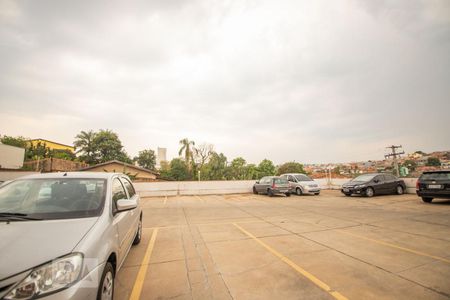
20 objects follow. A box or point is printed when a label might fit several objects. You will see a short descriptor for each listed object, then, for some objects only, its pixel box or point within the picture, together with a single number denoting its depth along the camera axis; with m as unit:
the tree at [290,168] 53.18
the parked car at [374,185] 15.14
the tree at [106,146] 45.50
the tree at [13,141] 42.41
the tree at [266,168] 59.94
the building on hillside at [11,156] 23.59
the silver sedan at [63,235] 1.84
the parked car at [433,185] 10.68
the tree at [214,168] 42.34
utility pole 26.07
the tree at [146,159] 66.69
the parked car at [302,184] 17.31
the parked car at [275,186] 16.95
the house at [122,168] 32.38
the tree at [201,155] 40.78
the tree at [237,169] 48.57
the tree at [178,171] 44.50
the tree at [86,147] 45.31
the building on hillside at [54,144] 59.62
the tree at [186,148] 39.19
